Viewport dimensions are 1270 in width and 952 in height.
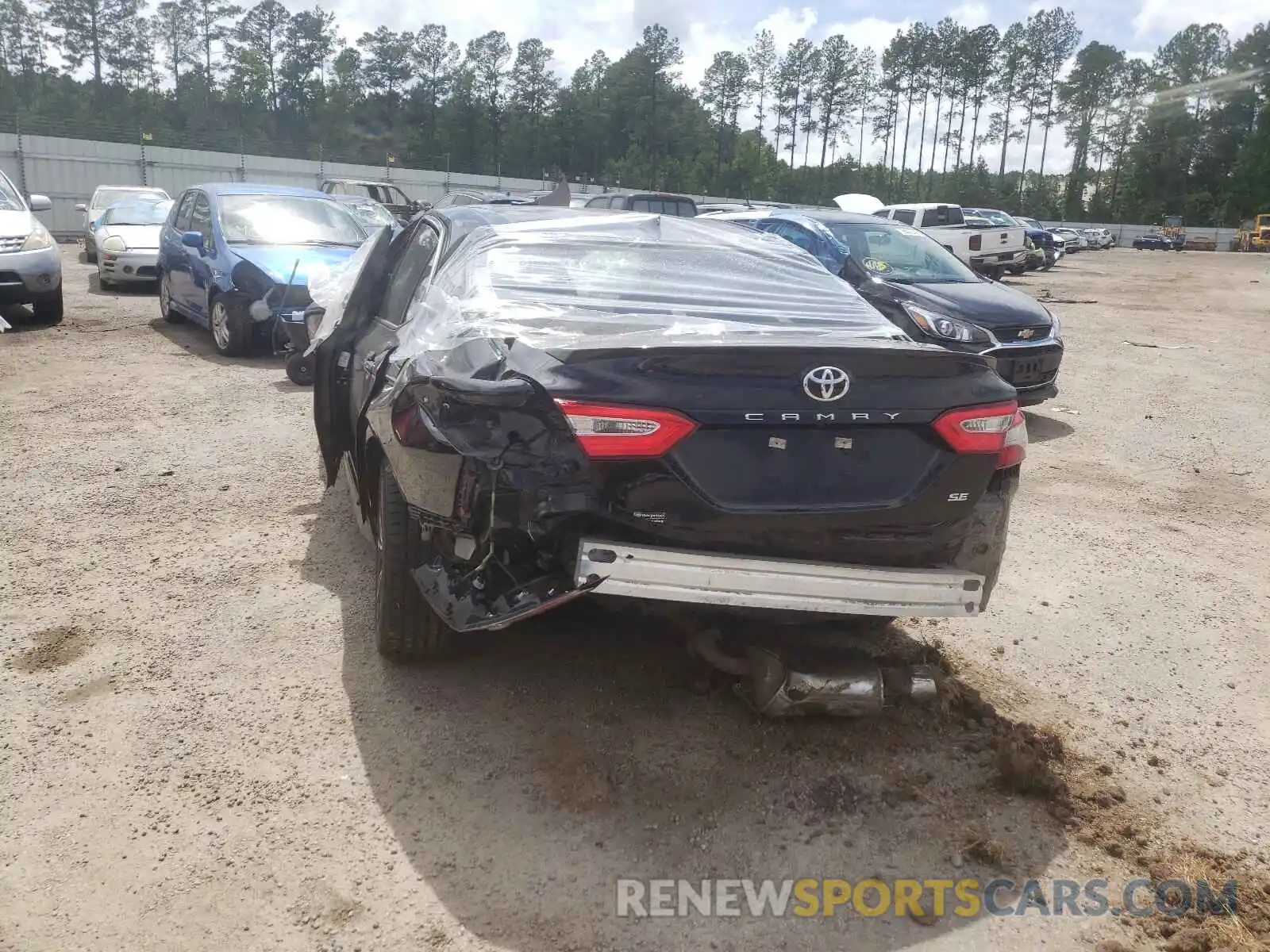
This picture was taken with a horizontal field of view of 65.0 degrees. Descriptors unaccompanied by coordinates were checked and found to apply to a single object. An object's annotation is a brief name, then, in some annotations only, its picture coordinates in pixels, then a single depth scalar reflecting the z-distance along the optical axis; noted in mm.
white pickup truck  22000
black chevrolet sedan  7445
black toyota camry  2578
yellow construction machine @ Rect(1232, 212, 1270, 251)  59559
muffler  3020
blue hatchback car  8820
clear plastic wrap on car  3092
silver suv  9711
